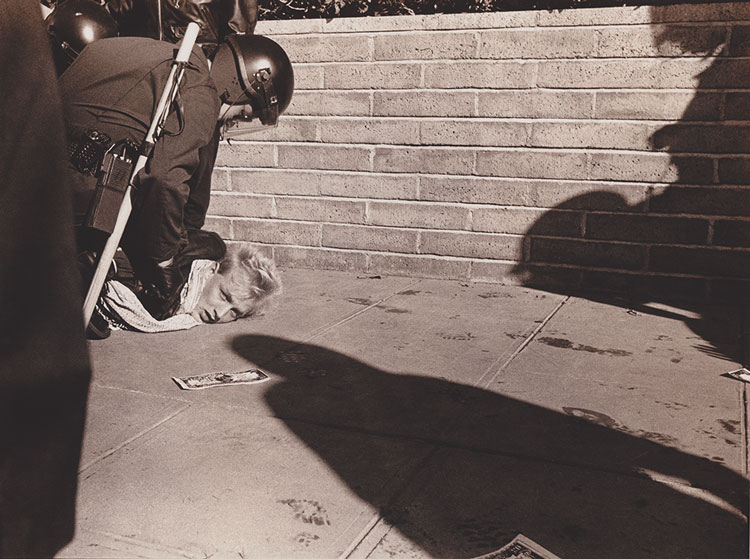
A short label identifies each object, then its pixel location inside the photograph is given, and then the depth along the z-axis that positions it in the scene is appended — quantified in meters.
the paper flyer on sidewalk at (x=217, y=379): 3.36
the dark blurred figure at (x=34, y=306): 0.72
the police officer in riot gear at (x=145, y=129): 3.80
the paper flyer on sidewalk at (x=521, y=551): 2.06
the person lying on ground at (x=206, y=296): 4.19
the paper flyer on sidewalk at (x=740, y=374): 3.54
